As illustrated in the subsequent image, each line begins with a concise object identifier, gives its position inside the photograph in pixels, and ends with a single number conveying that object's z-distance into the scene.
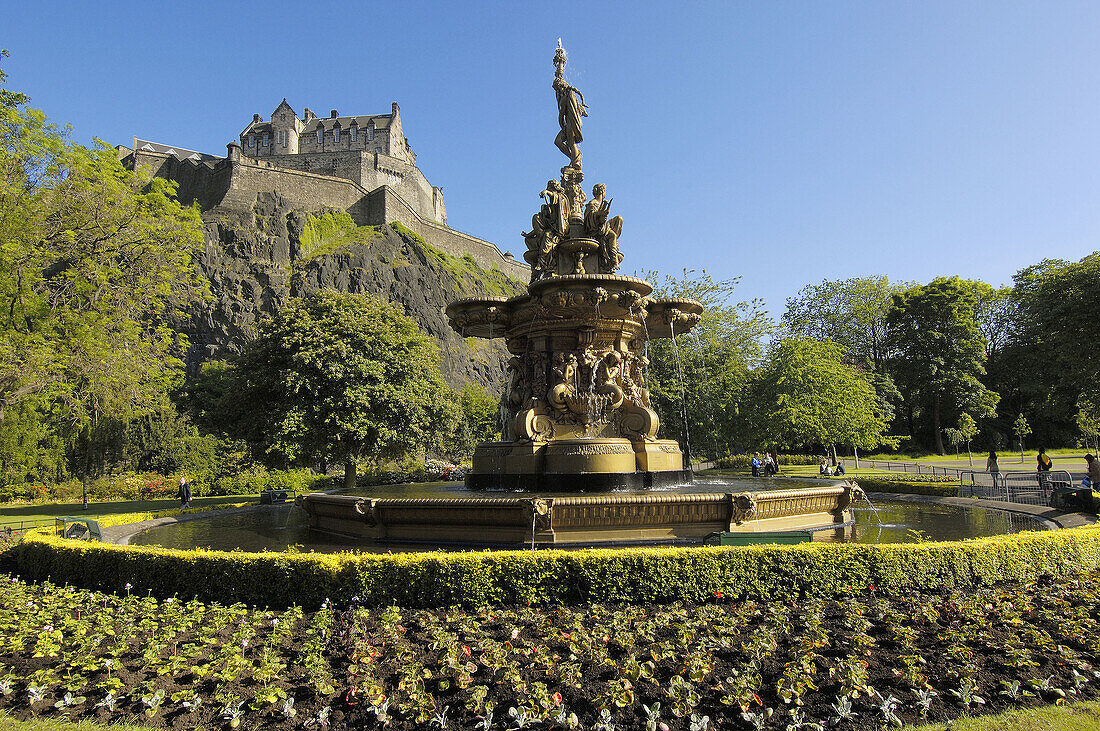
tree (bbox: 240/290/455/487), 24.89
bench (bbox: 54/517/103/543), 11.01
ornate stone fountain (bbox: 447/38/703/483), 12.01
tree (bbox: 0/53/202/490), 17.05
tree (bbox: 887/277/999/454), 49.06
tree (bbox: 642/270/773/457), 34.34
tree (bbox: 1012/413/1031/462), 41.76
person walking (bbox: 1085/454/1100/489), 15.41
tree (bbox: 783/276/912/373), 58.91
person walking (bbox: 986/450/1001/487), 21.05
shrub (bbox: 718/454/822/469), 38.28
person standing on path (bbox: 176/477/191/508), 20.80
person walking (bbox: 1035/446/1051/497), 15.37
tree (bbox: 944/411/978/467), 39.49
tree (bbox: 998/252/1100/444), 25.71
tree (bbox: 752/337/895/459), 31.39
